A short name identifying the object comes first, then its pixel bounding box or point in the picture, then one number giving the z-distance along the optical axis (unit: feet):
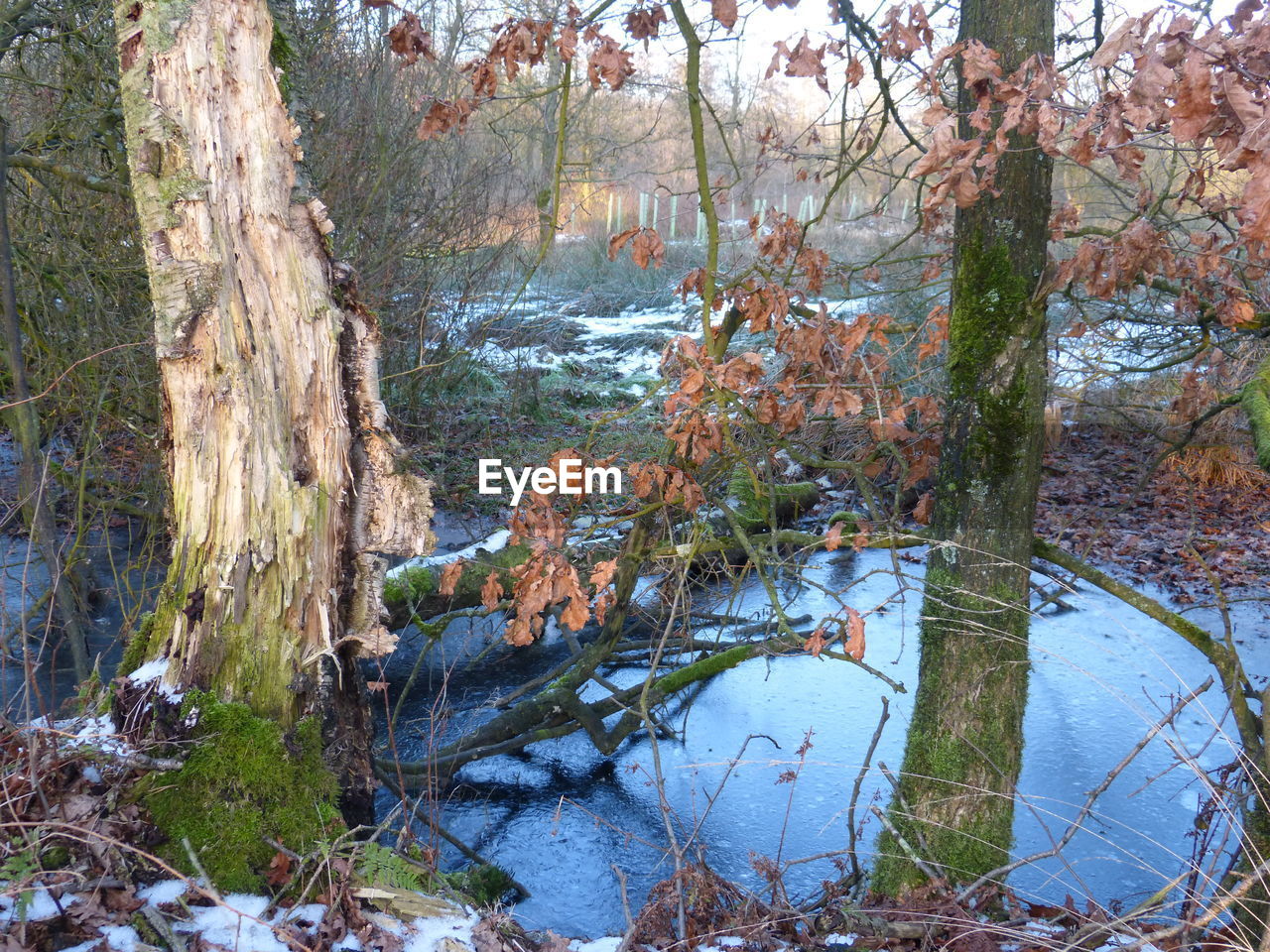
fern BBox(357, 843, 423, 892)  8.00
